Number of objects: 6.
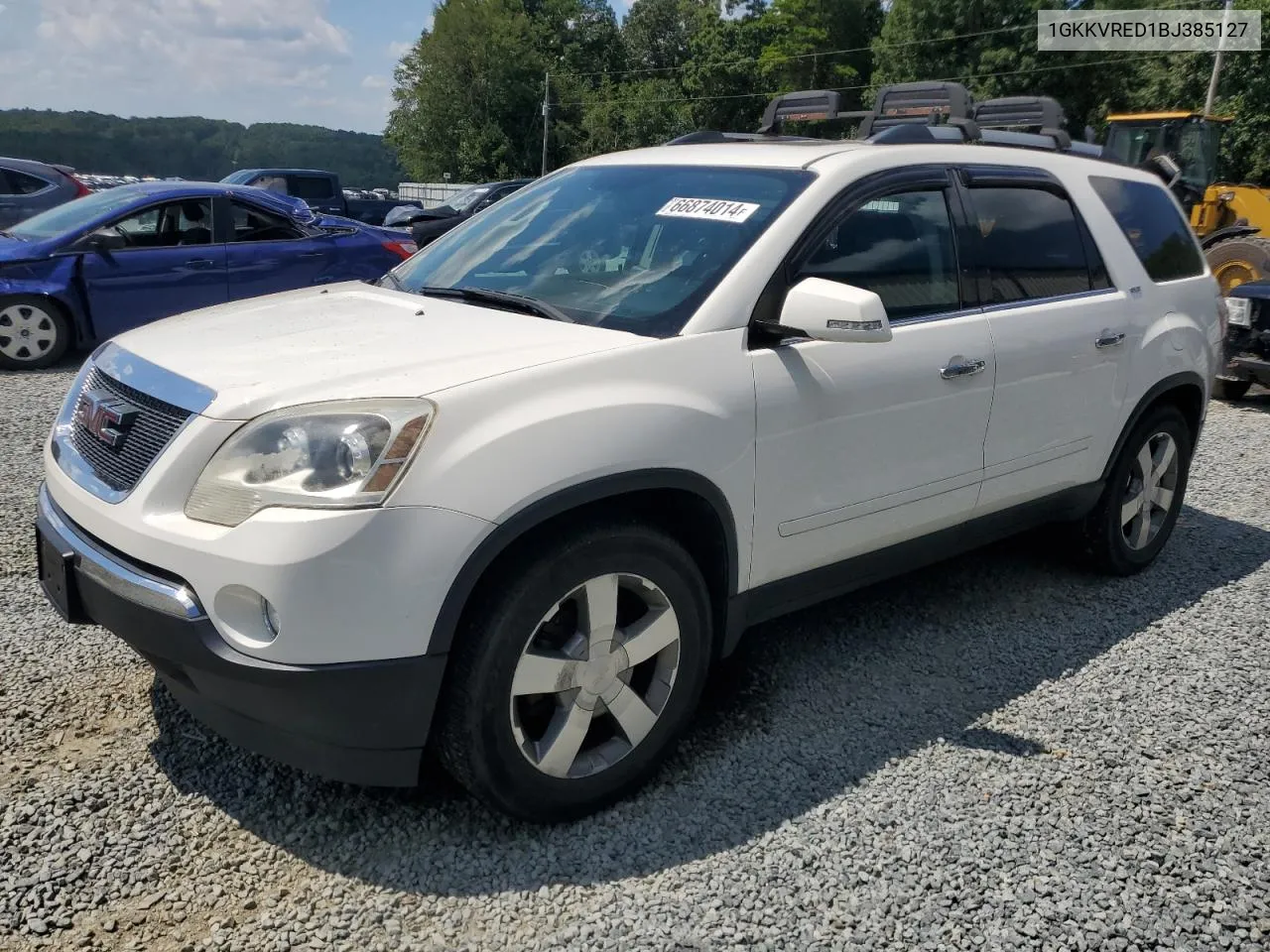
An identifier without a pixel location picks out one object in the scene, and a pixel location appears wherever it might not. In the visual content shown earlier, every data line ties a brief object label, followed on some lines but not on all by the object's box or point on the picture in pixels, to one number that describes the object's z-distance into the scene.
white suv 2.31
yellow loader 10.84
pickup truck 19.45
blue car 8.18
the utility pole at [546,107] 58.32
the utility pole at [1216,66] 28.08
